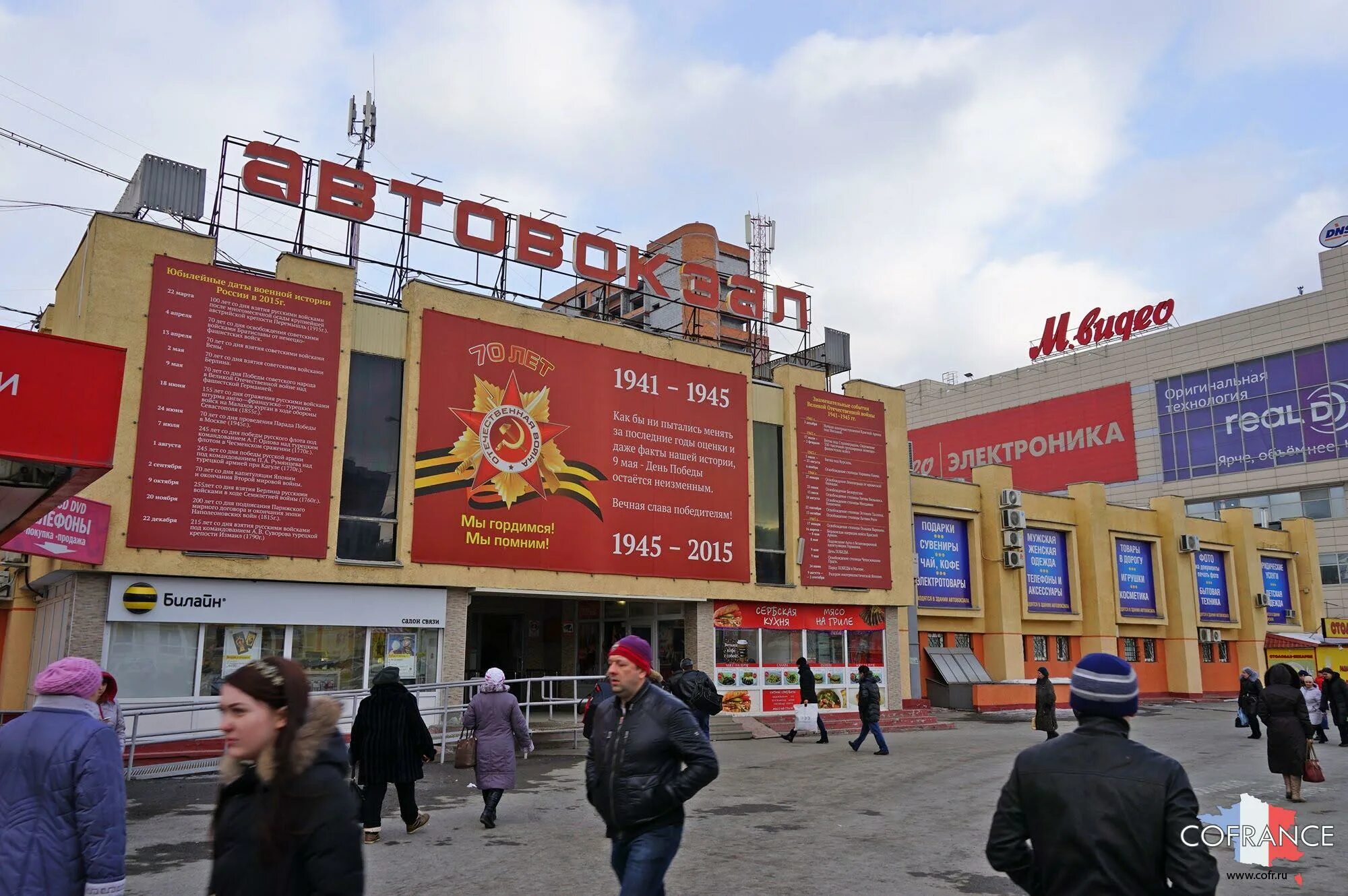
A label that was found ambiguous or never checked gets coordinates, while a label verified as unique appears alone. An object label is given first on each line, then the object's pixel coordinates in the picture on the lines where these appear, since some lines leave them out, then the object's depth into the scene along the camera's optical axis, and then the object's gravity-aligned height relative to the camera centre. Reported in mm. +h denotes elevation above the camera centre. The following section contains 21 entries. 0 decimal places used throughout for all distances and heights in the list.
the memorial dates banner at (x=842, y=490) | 26453 +3563
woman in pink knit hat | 4074 -800
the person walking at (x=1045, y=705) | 19359 -1578
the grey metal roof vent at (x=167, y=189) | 19156 +8270
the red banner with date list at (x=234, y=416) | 17391 +3643
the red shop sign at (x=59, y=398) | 8484 +1895
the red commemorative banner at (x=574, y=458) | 20672 +3627
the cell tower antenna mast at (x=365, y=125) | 24031 +11855
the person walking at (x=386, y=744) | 9648 -1217
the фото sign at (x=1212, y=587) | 40125 +1547
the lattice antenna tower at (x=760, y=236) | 53531 +20608
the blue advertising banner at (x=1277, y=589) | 43875 +1622
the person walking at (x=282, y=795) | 2791 -508
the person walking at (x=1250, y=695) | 20797 -1483
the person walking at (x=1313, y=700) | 16734 -1337
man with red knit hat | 5105 -796
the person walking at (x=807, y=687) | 22156 -1443
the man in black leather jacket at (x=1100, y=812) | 3414 -656
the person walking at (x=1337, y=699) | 19219 -1444
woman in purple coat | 10602 -1236
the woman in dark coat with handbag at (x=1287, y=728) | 11406 -1179
